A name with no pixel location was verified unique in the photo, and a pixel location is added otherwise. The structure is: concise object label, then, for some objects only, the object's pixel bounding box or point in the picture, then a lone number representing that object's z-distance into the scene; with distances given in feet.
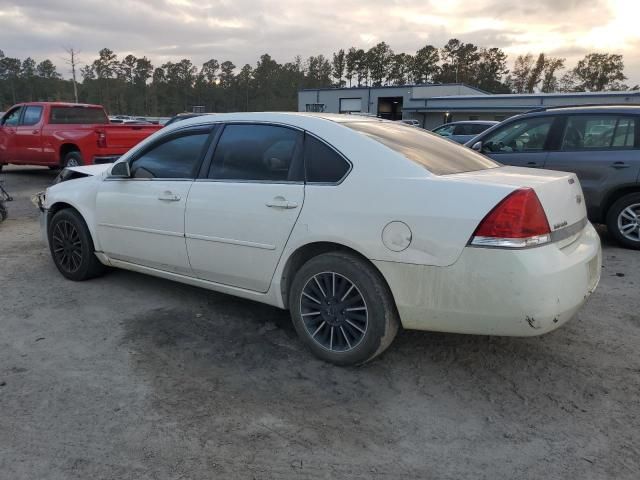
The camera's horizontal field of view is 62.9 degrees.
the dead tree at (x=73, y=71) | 186.50
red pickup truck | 36.99
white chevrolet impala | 9.18
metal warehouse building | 137.16
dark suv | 20.54
